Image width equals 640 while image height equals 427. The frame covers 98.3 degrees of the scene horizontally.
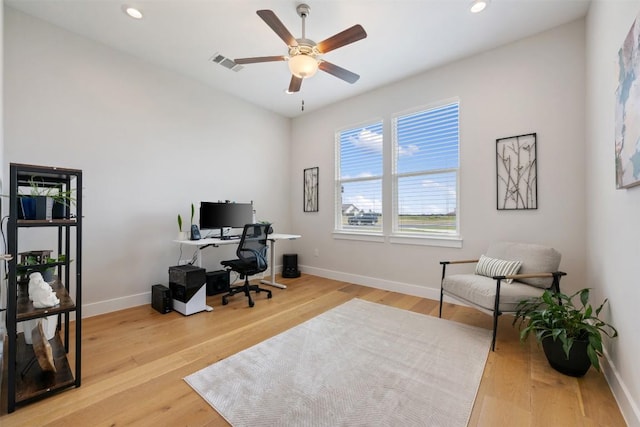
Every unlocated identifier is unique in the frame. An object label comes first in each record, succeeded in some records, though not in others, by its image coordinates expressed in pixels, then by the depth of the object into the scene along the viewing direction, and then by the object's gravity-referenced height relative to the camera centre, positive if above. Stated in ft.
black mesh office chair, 10.98 -1.65
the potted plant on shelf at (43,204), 5.35 +0.21
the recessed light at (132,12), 8.22 +6.14
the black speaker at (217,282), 12.14 -2.99
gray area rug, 5.11 -3.66
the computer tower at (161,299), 10.09 -3.13
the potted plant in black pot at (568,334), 5.98 -2.70
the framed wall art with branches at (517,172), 9.48 +1.49
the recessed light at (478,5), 7.86 +6.04
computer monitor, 12.08 -0.02
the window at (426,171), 11.48 +1.93
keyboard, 12.21 -1.02
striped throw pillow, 8.58 -1.69
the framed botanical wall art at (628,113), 4.69 +1.89
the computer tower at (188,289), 9.93 -2.72
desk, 10.78 -1.13
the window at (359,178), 13.88 +1.91
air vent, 10.75 +6.14
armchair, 7.70 -2.00
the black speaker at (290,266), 15.66 -2.95
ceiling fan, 6.97 +4.65
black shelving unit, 4.97 -1.83
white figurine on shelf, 5.42 -1.56
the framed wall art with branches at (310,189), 16.20 +1.51
